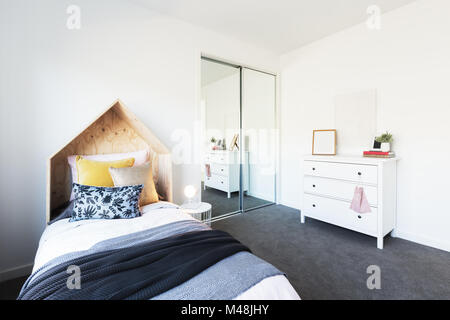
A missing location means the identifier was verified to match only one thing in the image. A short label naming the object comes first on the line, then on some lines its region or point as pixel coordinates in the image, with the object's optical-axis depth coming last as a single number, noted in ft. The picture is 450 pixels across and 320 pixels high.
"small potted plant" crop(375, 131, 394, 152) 8.35
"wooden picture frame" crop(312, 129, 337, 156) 10.13
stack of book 8.25
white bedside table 7.82
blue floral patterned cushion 5.34
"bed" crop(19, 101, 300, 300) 2.81
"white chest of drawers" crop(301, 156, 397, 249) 7.73
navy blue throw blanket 2.77
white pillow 6.40
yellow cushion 5.91
